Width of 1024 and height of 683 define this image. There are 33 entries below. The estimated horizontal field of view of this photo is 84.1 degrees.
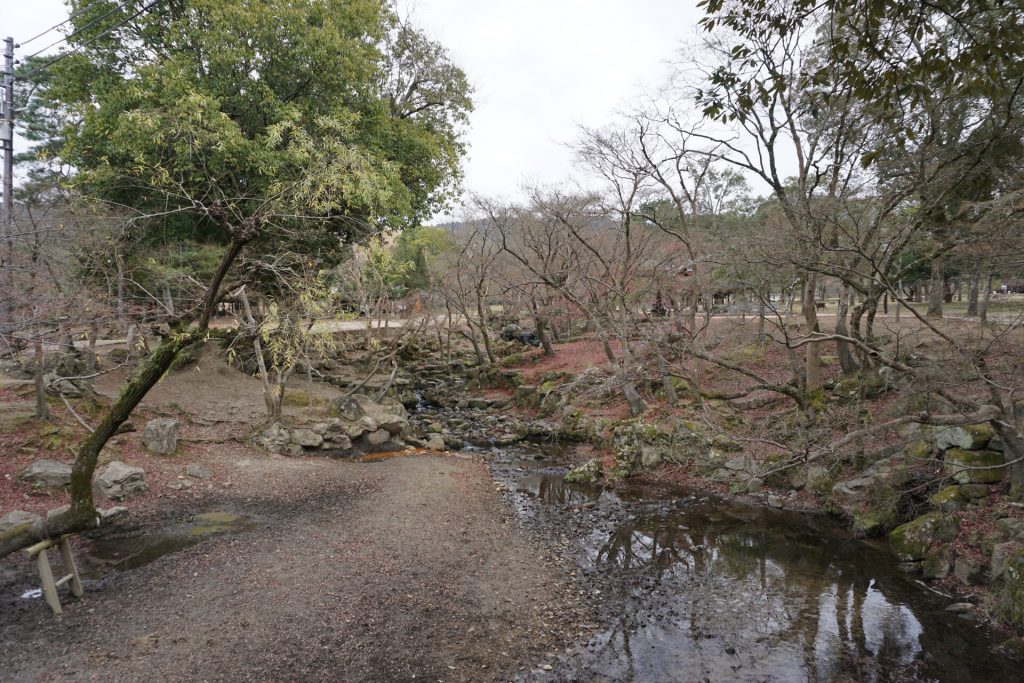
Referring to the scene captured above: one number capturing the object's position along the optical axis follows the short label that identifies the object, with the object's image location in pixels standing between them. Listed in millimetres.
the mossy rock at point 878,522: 9211
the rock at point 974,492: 8555
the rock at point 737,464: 11680
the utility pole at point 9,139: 9773
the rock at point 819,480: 10832
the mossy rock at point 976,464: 8773
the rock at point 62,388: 11758
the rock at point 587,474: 12617
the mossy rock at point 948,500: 8539
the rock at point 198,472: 10430
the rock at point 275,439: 12992
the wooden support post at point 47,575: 5805
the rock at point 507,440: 16203
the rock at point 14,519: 7264
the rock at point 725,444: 12880
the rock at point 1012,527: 7234
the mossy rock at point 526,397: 20406
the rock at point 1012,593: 6387
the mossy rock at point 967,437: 9094
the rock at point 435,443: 15078
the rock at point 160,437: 11109
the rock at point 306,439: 13391
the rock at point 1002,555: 6826
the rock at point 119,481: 9000
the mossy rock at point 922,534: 8164
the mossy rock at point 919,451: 9781
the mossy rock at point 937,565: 7703
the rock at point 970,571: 7309
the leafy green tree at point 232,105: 12500
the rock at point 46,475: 8828
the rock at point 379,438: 14391
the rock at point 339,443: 13758
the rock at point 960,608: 6902
